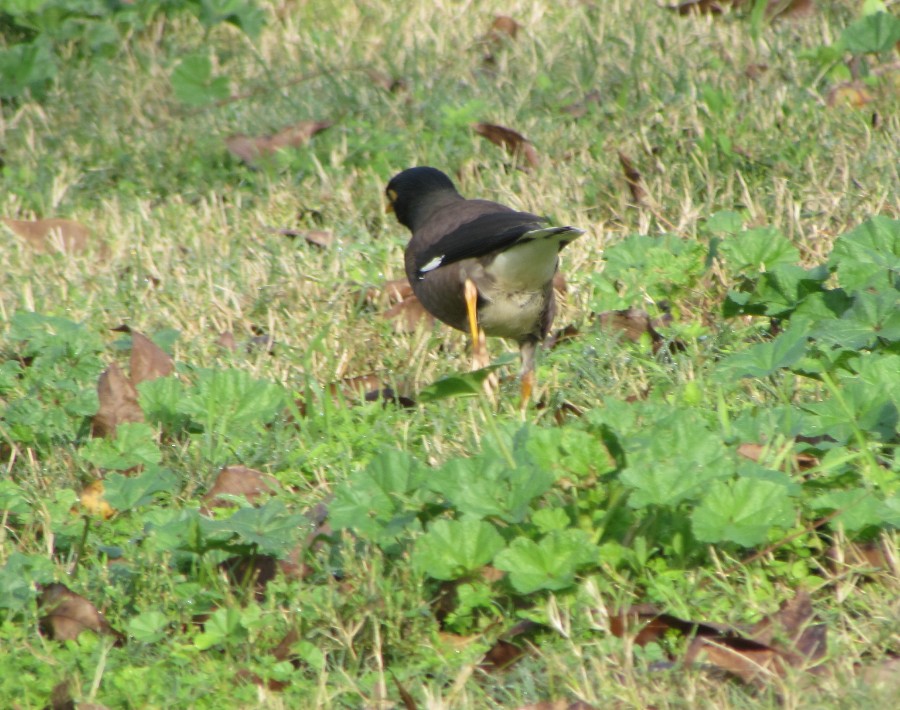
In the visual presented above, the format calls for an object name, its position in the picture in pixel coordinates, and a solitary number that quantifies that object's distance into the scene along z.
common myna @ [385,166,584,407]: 9.34
